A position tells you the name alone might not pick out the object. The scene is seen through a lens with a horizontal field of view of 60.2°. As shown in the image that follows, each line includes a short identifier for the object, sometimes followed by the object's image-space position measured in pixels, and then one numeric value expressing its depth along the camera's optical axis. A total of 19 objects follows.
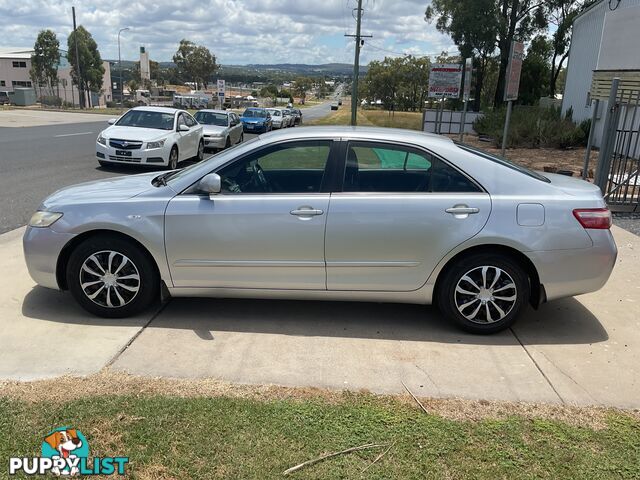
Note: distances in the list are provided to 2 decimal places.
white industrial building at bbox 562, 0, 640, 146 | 15.65
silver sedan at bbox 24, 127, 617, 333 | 4.18
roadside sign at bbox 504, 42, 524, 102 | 10.66
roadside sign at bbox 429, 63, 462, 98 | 21.80
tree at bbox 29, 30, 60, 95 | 64.38
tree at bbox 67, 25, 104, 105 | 60.06
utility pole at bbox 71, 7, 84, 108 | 49.39
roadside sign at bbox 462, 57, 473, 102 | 18.17
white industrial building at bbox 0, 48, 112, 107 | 83.56
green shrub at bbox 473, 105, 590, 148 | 19.39
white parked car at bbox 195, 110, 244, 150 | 18.80
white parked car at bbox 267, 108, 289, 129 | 36.16
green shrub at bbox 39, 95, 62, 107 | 59.66
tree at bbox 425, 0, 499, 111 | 32.31
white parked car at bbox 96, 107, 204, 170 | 12.77
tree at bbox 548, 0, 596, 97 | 34.19
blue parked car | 31.78
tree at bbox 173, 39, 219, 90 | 94.94
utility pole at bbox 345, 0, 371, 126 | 33.19
